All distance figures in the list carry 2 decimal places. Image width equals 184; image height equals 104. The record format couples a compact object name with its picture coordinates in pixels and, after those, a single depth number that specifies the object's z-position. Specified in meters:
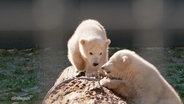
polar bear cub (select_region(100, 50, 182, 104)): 7.48
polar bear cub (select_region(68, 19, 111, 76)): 9.44
